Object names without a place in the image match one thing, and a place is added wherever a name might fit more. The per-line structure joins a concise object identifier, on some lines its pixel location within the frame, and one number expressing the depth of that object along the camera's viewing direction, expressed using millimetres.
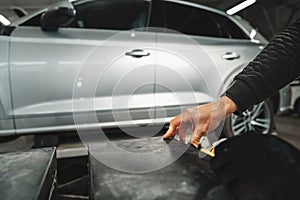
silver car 1407
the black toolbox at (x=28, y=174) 407
